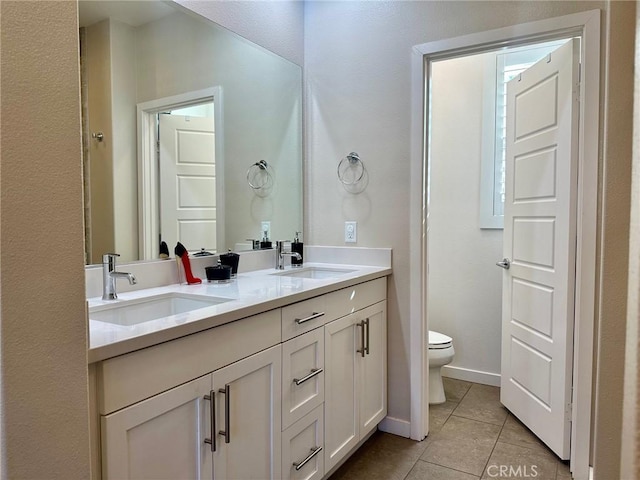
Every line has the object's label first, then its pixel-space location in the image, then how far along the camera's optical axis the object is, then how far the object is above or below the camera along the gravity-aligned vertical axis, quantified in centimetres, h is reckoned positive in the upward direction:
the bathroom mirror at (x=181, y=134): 164 +39
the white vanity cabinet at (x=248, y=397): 104 -53
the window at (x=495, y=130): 296 +61
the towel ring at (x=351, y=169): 249 +29
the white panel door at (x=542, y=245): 207 -13
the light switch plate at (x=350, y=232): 252 -7
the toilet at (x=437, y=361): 275 -86
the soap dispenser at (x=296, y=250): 254 -17
